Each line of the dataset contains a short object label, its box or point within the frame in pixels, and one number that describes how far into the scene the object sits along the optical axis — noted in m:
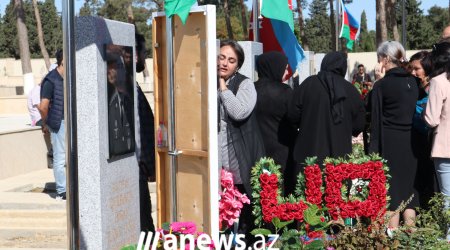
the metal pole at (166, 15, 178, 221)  6.74
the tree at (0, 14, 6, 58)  106.99
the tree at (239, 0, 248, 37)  62.85
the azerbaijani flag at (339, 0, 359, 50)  25.91
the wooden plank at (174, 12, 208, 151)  6.57
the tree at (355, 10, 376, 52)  100.10
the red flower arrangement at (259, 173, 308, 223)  6.83
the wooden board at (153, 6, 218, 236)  6.48
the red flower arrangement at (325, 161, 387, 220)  6.94
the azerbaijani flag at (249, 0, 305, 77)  11.43
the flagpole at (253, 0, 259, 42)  11.87
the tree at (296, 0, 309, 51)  65.78
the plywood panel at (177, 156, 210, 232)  6.78
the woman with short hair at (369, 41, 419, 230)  8.65
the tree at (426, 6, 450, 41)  101.51
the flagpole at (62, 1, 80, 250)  5.73
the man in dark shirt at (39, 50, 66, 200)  11.15
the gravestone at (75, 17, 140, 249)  7.24
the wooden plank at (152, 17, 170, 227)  7.27
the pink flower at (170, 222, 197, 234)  6.11
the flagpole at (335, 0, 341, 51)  26.94
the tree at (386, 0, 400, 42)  41.19
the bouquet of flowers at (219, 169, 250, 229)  7.49
